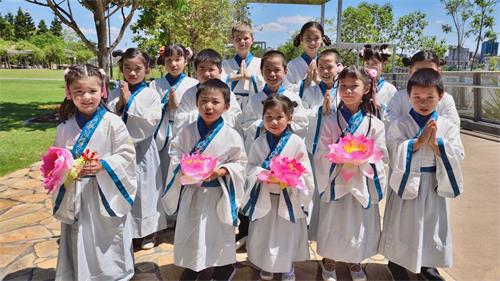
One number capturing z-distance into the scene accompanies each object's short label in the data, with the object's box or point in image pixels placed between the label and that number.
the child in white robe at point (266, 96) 3.73
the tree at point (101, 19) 9.95
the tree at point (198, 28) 17.63
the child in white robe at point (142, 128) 3.78
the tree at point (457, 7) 27.67
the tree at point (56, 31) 88.47
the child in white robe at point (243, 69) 4.61
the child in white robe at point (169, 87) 4.12
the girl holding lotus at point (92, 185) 3.03
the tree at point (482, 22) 26.13
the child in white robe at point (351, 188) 3.26
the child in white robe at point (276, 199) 3.26
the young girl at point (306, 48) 4.30
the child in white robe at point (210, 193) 3.23
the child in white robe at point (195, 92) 3.86
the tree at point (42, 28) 90.81
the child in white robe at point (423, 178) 3.09
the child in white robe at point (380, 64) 4.16
